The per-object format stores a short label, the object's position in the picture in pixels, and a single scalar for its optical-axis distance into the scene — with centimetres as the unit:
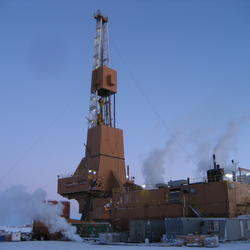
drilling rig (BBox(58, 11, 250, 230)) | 3070
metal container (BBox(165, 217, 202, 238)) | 2517
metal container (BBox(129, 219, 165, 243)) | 2669
